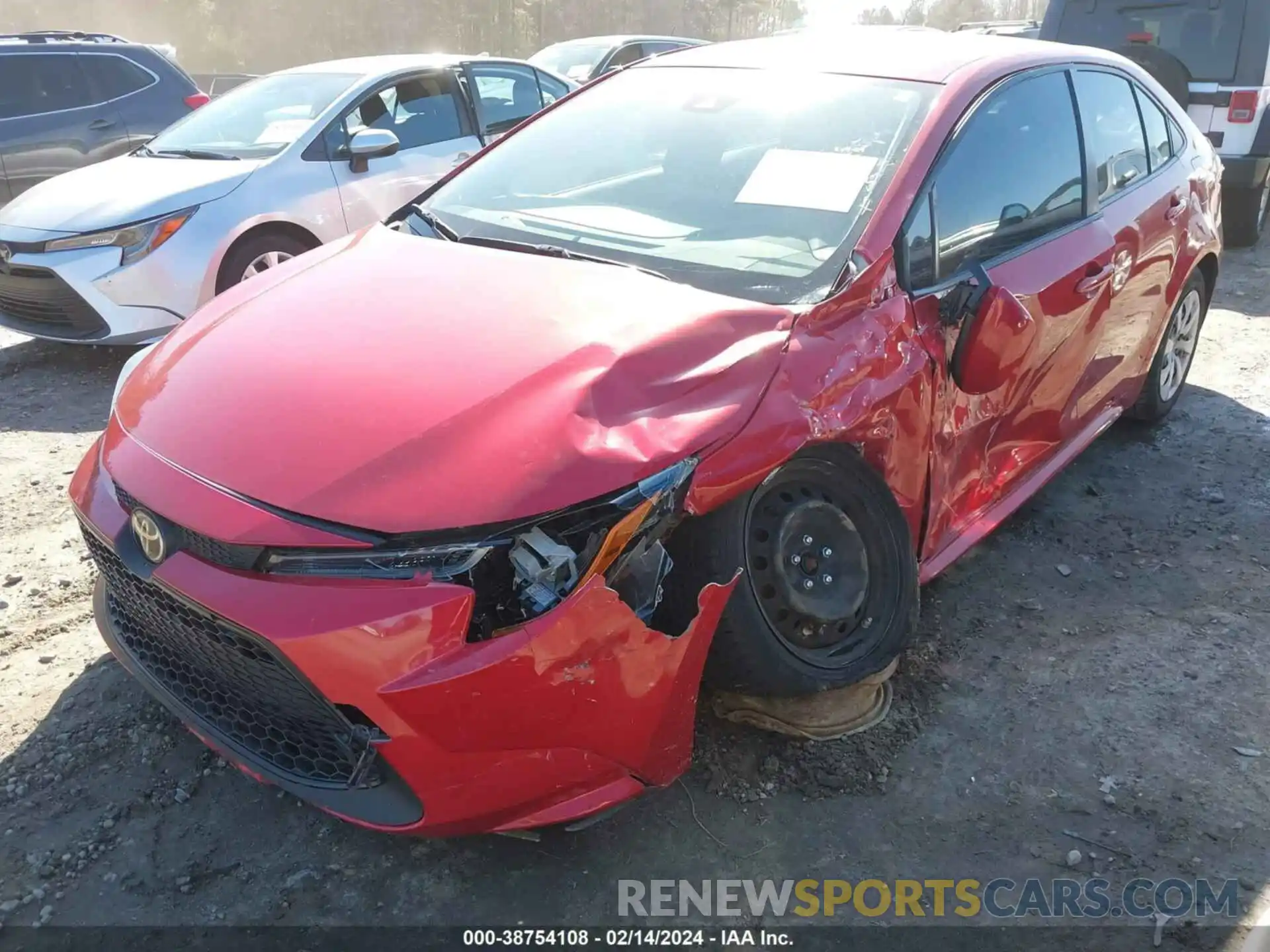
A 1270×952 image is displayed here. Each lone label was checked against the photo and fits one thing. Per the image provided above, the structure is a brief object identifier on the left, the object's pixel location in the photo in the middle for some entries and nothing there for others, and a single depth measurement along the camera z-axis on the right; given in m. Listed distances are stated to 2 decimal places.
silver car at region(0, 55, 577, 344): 5.10
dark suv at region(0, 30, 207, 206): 7.57
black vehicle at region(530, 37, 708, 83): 10.65
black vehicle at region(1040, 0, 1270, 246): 7.33
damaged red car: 1.88
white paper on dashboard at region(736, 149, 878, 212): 2.68
